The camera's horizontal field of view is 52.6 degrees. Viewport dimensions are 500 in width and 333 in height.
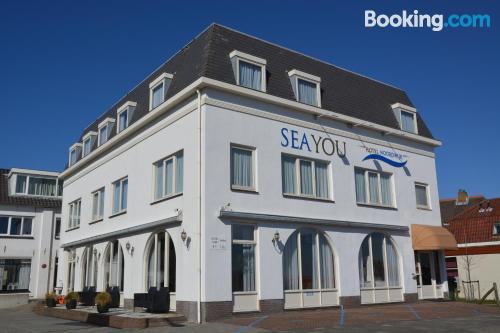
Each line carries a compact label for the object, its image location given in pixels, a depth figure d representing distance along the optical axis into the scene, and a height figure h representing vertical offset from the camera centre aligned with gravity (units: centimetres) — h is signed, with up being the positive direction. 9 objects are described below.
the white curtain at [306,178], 1972 +388
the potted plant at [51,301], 2207 -80
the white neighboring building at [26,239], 3353 +290
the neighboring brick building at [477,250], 3450 +183
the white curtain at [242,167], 1775 +392
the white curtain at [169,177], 1900 +387
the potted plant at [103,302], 1748 -69
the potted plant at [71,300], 2003 -70
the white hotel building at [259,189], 1708 +356
